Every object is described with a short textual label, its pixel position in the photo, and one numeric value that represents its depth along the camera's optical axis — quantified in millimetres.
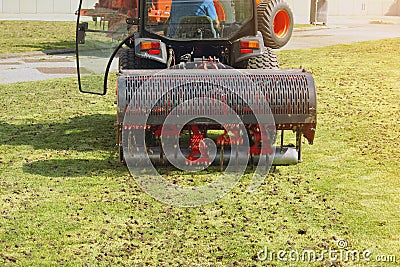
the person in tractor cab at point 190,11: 7191
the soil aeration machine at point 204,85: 5953
